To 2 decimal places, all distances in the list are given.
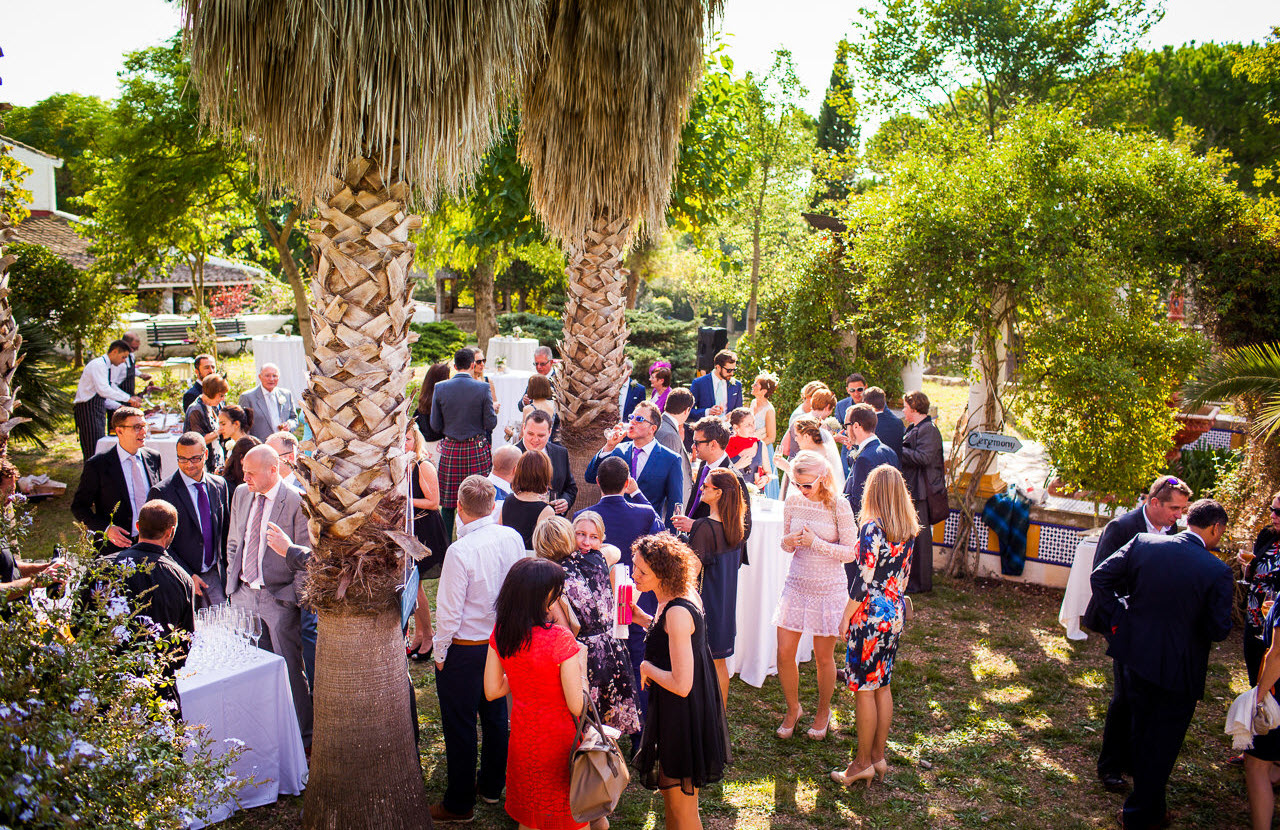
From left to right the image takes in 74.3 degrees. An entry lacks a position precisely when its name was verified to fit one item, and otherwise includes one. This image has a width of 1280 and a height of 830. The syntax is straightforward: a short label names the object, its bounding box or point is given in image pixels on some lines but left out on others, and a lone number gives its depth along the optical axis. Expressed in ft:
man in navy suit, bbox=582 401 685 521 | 20.62
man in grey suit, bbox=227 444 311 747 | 16.70
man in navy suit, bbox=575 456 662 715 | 17.34
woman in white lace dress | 18.47
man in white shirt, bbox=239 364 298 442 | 28.68
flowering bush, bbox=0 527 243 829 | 7.46
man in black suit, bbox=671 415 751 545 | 19.39
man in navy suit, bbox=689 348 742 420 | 33.14
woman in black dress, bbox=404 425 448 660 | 21.24
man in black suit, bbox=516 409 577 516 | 21.07
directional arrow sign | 27.12
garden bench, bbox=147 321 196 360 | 88.18
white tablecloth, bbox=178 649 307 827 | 14.92
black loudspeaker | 53.83
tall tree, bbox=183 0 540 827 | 12.56
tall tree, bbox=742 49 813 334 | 59.98
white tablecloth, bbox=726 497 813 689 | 22.17
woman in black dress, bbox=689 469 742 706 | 17.75
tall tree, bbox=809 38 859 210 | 77.30
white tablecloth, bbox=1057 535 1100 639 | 23.70
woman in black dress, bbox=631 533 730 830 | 13.24
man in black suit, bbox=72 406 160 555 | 20.57
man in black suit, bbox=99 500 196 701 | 14.71
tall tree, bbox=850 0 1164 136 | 87.97
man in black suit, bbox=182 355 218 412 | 29.68
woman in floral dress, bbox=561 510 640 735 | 14.85
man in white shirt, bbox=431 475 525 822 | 15.12
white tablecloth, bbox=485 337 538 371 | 54.70
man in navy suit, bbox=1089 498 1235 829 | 15.58
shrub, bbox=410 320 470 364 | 78.33
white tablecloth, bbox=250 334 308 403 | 50.37
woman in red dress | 12.49
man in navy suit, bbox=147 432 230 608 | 18.62
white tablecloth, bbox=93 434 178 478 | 30.40
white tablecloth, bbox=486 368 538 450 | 42.29
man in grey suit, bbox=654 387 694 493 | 24.44
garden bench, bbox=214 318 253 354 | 93.24
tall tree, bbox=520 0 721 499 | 21.76
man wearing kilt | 26.53
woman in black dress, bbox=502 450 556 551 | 17.69
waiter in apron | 33.22
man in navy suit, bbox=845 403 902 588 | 23.11
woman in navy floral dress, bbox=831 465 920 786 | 17.35
